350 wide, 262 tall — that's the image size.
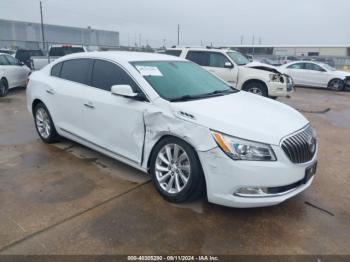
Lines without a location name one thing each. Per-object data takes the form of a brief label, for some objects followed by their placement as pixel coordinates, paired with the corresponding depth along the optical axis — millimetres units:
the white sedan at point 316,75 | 15521
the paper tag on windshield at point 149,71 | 3902
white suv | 9742
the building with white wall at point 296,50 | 55969
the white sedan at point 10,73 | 10438
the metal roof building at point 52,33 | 53750
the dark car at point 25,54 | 16652
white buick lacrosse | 2979
